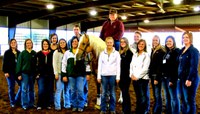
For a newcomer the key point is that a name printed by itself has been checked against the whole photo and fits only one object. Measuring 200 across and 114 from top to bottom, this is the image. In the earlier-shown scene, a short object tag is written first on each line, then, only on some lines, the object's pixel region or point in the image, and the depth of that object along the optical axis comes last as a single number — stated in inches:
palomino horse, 235.8
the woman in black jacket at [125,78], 218.2
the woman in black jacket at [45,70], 250.1
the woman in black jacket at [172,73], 199.9
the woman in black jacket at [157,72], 206.7
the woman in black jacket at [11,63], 261.3
